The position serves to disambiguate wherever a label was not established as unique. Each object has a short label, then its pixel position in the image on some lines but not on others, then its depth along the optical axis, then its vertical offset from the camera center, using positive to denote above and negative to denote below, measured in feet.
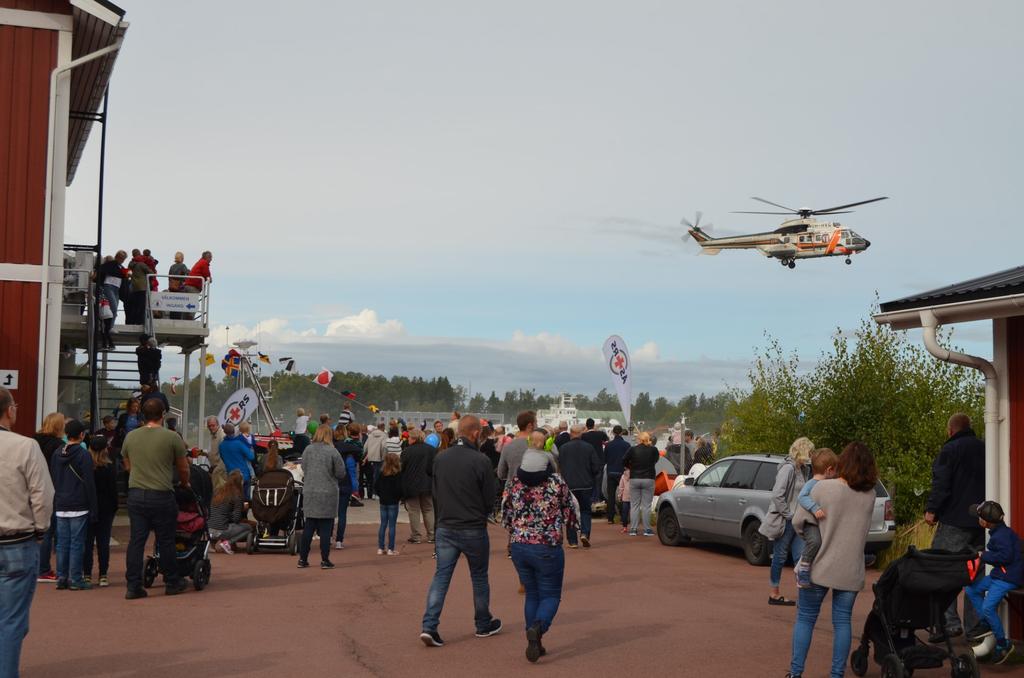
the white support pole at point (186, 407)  82.08 -1.98
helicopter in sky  173.68 +22.33
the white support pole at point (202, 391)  83.87 -0.82
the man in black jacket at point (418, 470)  56.80 -4.27
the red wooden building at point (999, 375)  32.65 +0.43
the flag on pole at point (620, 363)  85.30 +1.62
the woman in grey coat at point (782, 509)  42.60 -4.45
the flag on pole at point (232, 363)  111.09 +1.64
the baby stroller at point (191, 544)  42.39 -6.01
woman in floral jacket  30.96 -3.92
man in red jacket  84.79 +7.72
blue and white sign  82.74 +5.52
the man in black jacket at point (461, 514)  32.57 -3.68
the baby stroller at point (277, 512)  54.60 -6.16
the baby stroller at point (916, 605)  27.40 -5.15
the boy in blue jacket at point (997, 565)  30.32 -4.55
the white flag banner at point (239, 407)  85.51 -1.97
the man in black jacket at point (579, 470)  61.67 -4.51
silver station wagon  52.70 -5.85
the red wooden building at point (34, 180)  55.11 +9.46
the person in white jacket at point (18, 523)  23.26 -2.92
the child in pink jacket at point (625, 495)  71.97 -6.82
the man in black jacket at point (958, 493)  34.17 -3.06
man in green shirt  39.42 -3.42
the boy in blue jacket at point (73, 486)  40.52 -3.75
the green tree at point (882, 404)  62.44 -0.91
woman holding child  26.71 -3.61
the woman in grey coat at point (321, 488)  49.57 -4.52
